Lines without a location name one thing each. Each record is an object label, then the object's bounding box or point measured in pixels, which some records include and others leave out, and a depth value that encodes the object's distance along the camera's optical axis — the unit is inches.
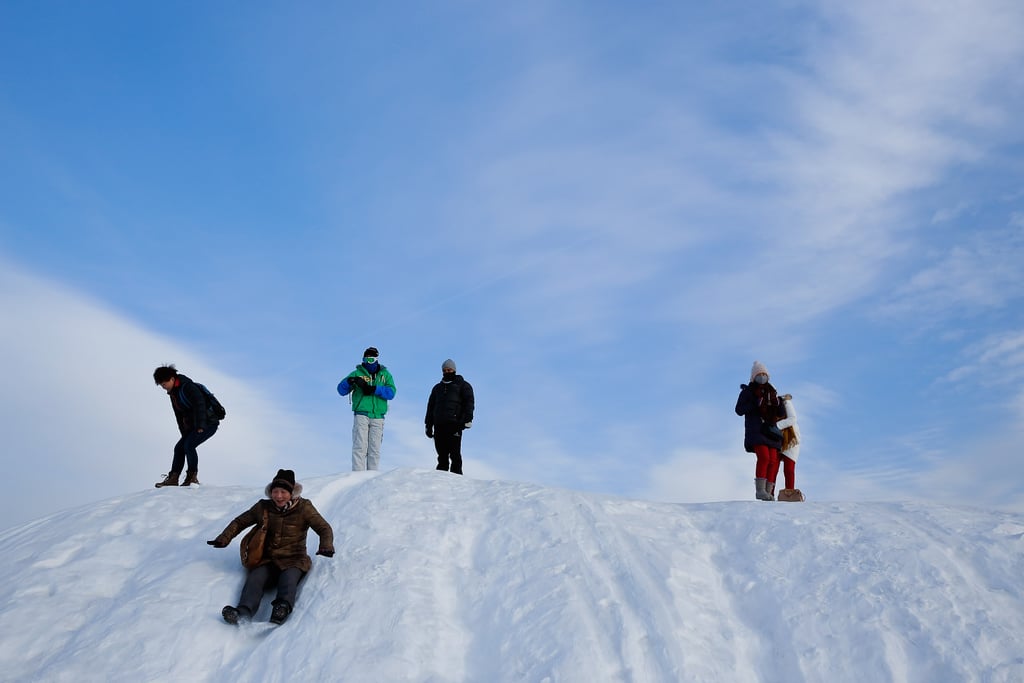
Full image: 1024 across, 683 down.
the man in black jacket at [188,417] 459.5
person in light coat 486.9
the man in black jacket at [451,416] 537.0
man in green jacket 540.1
